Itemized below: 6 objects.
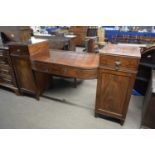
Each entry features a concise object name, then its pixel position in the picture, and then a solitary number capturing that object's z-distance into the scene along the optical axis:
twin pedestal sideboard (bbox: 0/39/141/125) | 1.38
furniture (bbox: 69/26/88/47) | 5.32
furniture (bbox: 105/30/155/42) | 4.30
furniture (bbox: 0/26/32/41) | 2.58
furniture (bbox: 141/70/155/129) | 1.42
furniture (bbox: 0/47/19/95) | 2.03
